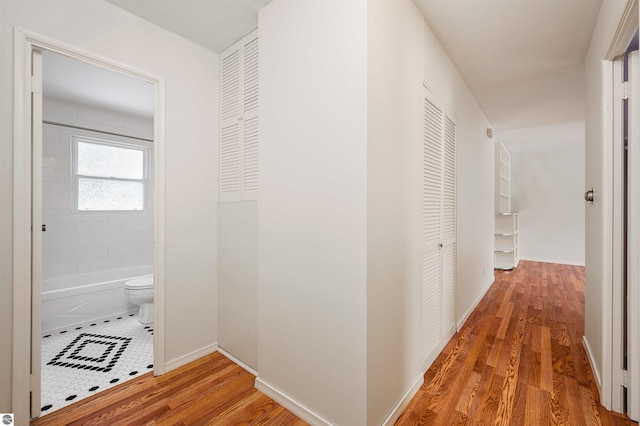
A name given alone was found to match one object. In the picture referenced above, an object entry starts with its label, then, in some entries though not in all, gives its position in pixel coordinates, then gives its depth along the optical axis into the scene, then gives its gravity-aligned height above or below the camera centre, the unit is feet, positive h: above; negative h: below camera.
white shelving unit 17.13 +2.23
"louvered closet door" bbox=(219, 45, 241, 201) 7.35 +2.39
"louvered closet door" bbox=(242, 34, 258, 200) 6.82 +2.31
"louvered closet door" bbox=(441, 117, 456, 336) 7.94 -0.46
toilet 9.30 -2.85
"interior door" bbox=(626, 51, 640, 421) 4.82 -0.51
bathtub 9.31 -3.15
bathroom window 11.47 +1.61
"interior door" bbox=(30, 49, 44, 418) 5.21 -0.30
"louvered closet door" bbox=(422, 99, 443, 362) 6.77 -0.32
